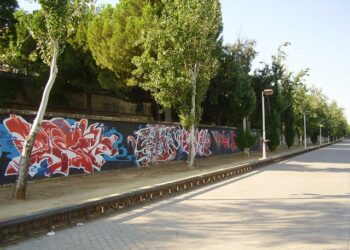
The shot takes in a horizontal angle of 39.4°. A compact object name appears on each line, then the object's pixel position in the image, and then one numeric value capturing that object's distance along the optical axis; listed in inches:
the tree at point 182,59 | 884.6
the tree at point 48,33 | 486.3
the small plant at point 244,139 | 1393.9
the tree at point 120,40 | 1019.3
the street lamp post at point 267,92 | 1256.3
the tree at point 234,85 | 1364.4
